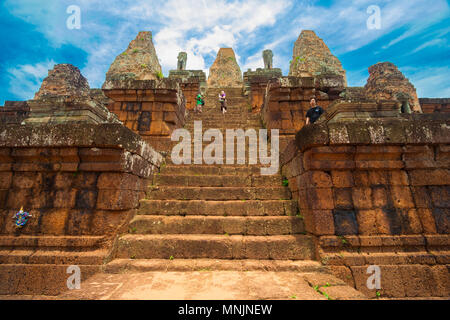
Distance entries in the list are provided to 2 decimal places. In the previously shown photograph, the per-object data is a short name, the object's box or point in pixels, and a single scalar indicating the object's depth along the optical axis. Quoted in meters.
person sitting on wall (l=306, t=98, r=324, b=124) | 5.16
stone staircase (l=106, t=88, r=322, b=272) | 2.80
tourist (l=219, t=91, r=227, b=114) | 9.38
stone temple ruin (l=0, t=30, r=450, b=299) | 2.61
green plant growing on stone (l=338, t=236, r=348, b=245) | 2.72
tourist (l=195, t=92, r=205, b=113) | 9.26
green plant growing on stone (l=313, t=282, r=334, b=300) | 1.89
